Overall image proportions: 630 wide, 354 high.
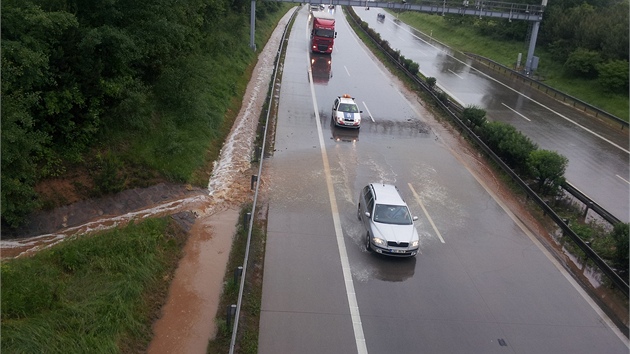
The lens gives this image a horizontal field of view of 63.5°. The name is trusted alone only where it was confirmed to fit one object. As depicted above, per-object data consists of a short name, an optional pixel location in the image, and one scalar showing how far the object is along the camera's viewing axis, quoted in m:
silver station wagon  14.43
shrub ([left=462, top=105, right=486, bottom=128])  25.89
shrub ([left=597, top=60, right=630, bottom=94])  35.66
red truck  47.53
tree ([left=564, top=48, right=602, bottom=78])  39.03
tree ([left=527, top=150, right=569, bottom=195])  19.38
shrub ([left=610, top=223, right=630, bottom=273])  14.96
